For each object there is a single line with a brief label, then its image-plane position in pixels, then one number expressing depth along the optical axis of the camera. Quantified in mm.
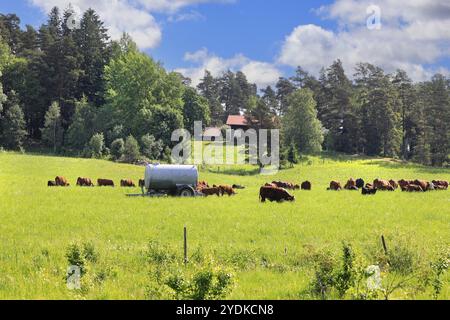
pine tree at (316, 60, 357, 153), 110312
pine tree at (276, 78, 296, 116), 148125
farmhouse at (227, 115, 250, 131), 126562
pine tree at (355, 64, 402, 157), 103938
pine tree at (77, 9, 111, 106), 103062
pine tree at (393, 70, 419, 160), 110006
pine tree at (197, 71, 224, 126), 151125
